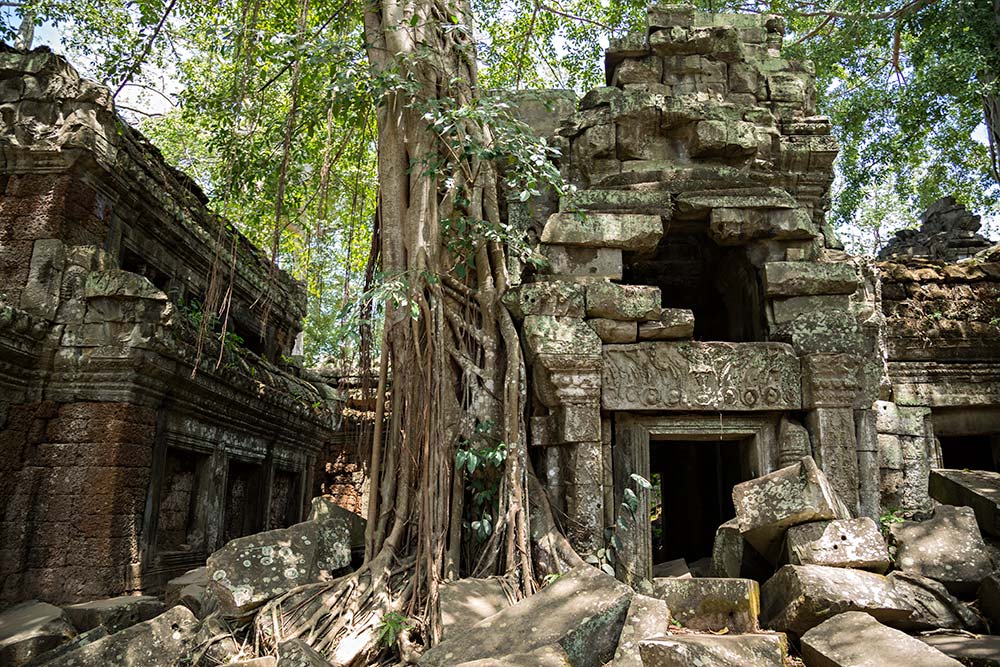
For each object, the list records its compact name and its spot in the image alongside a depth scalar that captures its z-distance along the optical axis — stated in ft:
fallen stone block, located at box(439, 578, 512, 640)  12.15
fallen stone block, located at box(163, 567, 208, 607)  16.97
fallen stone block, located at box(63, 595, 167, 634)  15.52
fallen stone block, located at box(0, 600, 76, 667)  13.00
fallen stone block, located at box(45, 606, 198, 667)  11.49
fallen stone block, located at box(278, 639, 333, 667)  10.64
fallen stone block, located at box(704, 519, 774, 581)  15.19
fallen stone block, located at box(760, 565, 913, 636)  12.34
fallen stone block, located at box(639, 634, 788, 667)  9.81
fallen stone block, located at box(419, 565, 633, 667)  10.55
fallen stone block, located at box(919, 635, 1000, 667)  11.27
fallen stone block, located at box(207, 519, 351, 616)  13.69
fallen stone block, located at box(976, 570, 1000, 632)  13.06
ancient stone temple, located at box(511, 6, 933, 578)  16.30
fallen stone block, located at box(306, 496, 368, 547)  15.81
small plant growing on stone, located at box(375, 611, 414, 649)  12.77
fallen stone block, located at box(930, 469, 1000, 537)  15.98
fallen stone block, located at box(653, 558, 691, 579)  16.97
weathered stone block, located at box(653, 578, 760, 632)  13.32
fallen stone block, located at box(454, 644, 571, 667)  9.60
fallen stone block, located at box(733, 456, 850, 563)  13.98
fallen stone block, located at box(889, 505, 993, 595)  14.12
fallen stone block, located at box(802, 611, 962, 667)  10.04
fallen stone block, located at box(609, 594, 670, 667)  10.46
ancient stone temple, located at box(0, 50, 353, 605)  18.85
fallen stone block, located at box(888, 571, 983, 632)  13.09
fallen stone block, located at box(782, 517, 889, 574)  13.58
